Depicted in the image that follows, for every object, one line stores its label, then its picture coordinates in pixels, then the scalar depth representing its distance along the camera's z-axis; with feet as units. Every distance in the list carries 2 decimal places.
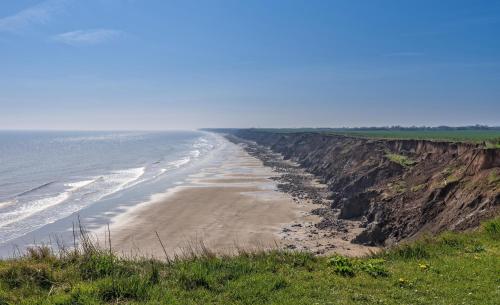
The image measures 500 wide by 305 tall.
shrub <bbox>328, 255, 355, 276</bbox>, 39.50
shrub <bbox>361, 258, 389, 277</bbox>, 39.34
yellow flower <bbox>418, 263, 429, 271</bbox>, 40.62
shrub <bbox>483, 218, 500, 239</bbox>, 52.95
